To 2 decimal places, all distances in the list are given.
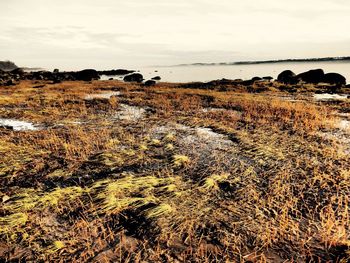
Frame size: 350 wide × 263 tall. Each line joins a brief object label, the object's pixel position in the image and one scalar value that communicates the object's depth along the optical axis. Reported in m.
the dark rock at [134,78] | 64.85
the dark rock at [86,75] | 65.50
